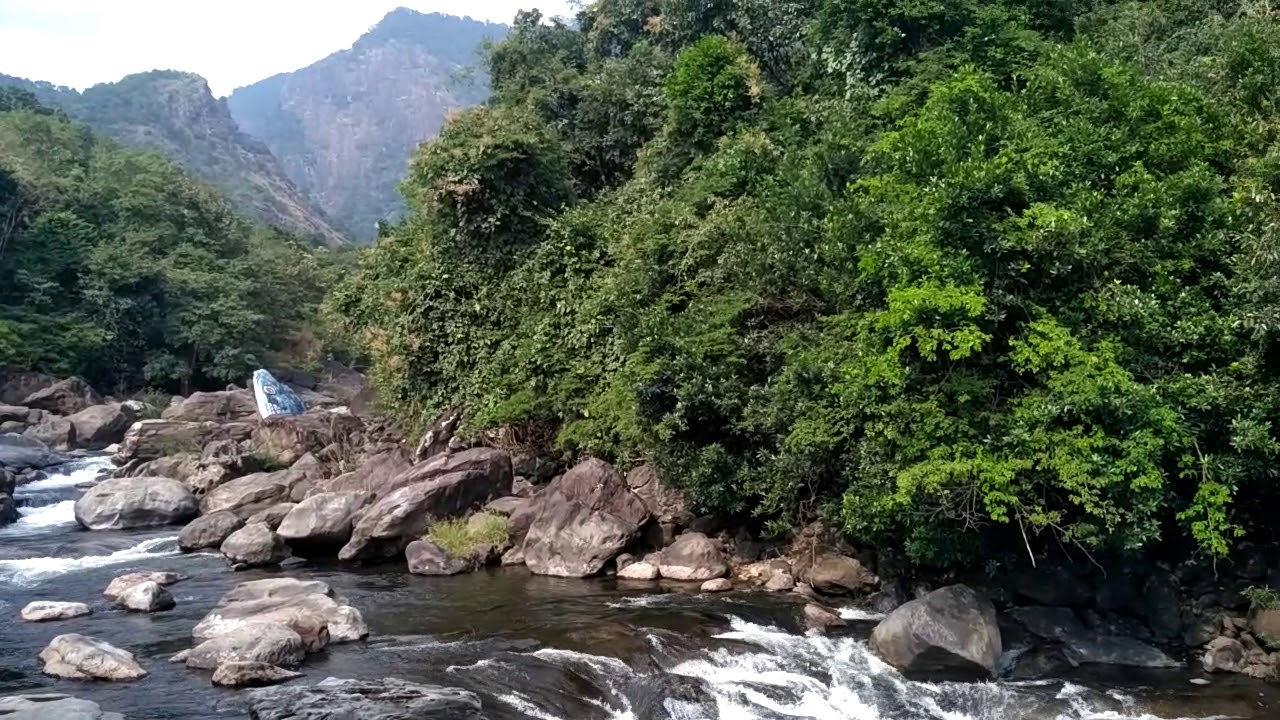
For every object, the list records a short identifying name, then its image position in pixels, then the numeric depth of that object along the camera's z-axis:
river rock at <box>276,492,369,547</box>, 18.48
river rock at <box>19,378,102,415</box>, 38.66
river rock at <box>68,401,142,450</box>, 35.16
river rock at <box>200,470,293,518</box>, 21.70
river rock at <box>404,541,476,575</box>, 17.28
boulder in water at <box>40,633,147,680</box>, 11.67
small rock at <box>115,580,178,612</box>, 14.76
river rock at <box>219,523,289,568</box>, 17.77
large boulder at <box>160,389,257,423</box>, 34.72
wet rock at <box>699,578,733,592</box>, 15.70
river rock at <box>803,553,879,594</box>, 15.07
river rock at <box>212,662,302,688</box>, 11.28
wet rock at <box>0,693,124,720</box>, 9.75
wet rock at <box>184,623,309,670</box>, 11.82
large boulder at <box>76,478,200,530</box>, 21.83
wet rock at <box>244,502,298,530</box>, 19.84
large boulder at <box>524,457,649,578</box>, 16.92
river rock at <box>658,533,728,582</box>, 16.31
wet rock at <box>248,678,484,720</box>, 10.10
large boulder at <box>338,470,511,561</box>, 18.11
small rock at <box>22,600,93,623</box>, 14.30
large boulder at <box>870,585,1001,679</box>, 12.03
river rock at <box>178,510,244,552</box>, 19.38
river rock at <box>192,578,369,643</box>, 13.16
